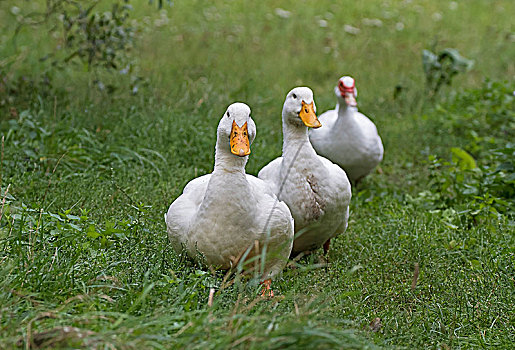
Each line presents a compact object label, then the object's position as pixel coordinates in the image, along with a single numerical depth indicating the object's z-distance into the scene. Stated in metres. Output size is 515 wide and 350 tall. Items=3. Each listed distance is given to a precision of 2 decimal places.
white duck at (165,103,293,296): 7.05
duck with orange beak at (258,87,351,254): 8.39
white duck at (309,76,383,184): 11.80
